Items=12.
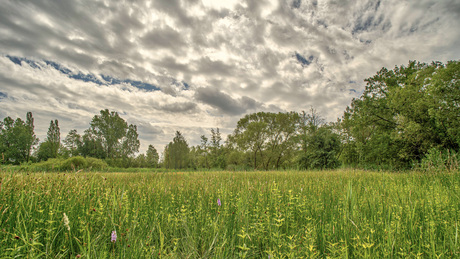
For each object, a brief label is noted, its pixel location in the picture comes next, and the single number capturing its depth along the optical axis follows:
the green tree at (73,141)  59.88
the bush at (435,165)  7.36
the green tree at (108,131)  60.59
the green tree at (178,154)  49.66
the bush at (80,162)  21.46
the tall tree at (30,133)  49.16
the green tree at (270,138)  37.09
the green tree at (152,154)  70.94
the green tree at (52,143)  51.46
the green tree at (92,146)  58.00
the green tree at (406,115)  14.30
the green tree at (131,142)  63.39
